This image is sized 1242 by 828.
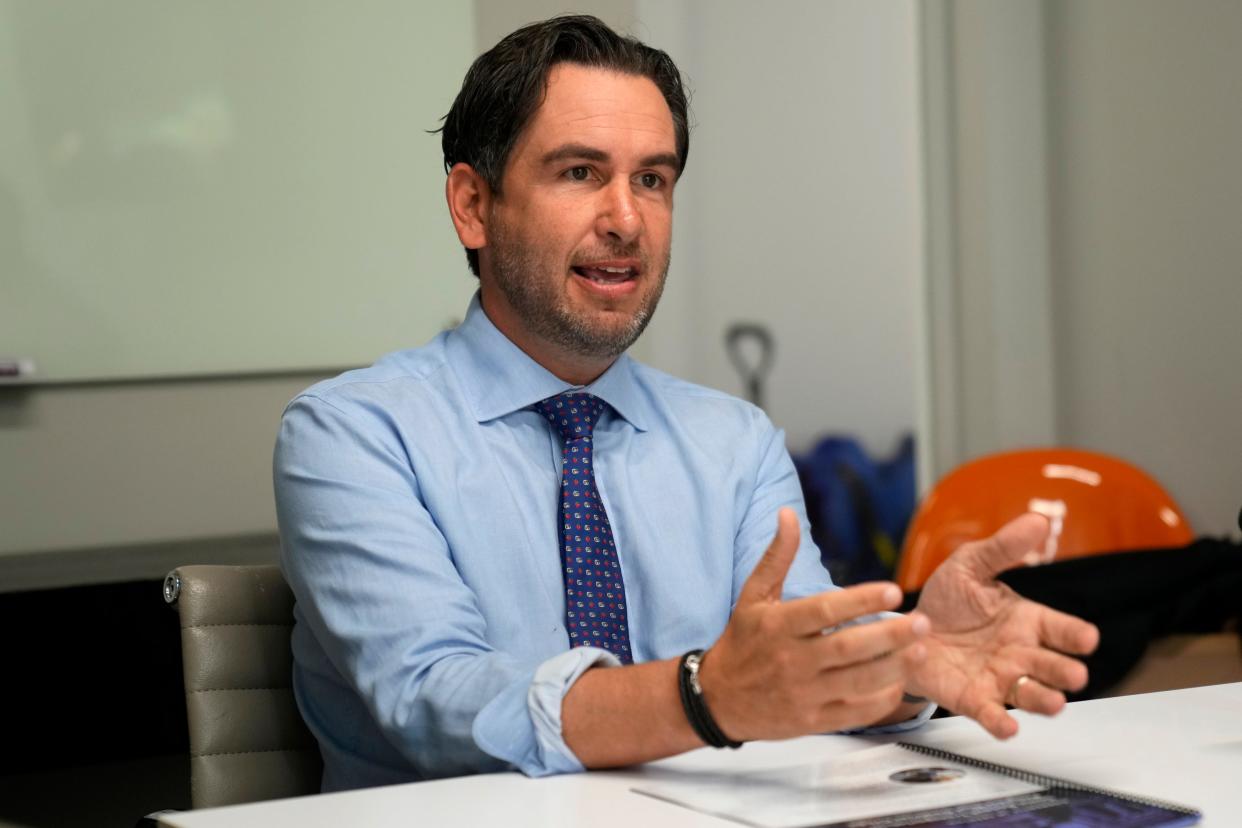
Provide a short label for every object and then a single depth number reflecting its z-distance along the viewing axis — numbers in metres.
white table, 2.36
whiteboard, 3.61
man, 2.43
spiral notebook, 2.33
